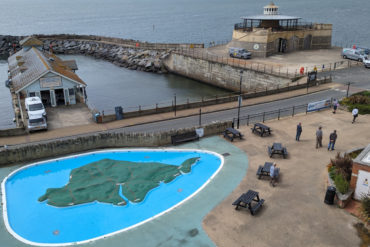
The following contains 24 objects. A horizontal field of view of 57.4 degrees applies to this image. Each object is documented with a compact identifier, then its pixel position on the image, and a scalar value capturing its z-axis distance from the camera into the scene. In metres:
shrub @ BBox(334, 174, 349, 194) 16.21
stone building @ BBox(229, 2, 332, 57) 52.17
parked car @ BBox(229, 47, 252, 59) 51.28
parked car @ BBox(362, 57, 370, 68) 44.77
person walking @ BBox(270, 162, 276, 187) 17.58
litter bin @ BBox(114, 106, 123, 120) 29.10
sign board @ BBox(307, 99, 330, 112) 29.19
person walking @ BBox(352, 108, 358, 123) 26.11
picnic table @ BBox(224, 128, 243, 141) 23.98
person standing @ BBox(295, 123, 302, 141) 22.79
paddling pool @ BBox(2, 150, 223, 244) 15.38
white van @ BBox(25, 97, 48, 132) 26.42
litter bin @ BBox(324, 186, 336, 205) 15.95
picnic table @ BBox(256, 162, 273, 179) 18.64
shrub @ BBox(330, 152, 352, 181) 17.22
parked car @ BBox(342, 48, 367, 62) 48.06
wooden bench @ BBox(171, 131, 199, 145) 23.94
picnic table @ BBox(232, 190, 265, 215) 15.52
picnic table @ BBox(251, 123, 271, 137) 24.33
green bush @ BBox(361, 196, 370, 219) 14.17
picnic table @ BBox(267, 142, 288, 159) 20.92
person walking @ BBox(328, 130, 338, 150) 21.06
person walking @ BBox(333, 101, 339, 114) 28.71
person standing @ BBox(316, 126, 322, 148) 21.55
